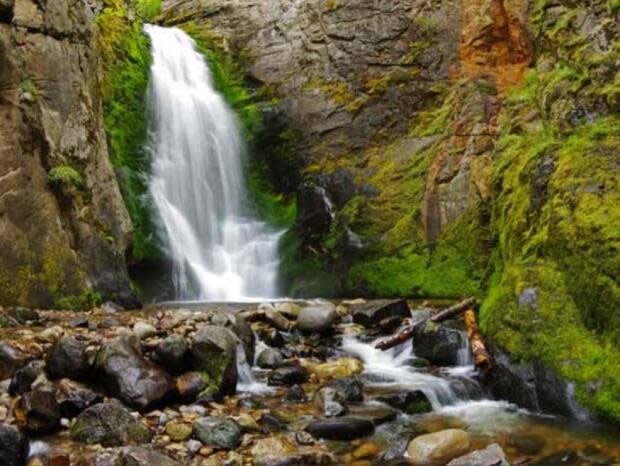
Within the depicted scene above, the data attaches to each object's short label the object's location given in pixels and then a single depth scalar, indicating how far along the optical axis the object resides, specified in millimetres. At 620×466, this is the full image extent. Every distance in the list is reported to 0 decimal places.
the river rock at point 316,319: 9641
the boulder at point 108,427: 5363
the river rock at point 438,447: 5285
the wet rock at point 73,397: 5898
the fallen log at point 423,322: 9008
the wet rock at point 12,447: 4980
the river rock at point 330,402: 6340
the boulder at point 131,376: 6121
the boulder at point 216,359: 6824
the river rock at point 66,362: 6320
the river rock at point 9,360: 6359
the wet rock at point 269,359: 8117
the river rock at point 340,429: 5758
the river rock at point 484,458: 5023
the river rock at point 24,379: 5992
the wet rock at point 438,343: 8273
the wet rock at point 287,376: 7504
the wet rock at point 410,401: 6633
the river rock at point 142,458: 4758
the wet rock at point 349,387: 6871
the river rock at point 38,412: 5504
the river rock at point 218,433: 5426
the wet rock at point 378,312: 10289
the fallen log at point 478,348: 7480
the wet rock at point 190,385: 6457
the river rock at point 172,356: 6797
